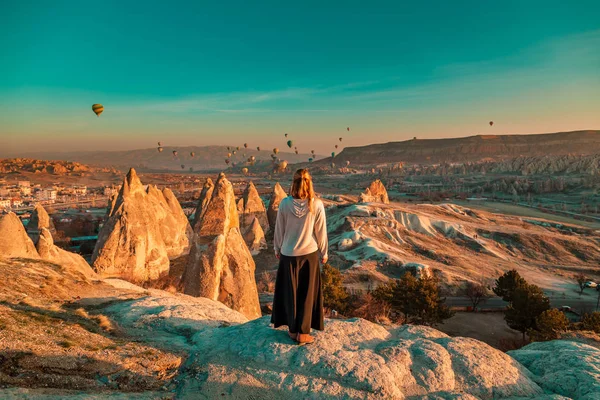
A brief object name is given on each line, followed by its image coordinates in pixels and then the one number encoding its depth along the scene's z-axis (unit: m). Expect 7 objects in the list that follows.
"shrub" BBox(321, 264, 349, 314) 19.61
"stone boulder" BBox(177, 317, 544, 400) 4.46
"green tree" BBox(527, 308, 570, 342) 14.29
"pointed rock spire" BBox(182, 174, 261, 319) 12.62
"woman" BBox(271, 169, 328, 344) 4.98
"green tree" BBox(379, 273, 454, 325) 19.00
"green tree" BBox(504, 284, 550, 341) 18.75
